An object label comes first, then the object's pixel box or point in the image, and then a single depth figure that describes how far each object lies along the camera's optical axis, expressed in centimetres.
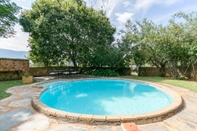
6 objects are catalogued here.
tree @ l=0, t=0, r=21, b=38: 605
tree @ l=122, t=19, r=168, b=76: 831
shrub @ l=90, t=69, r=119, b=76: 940
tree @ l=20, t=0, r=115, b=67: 755
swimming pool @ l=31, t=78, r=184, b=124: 228
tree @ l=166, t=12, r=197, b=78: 750
